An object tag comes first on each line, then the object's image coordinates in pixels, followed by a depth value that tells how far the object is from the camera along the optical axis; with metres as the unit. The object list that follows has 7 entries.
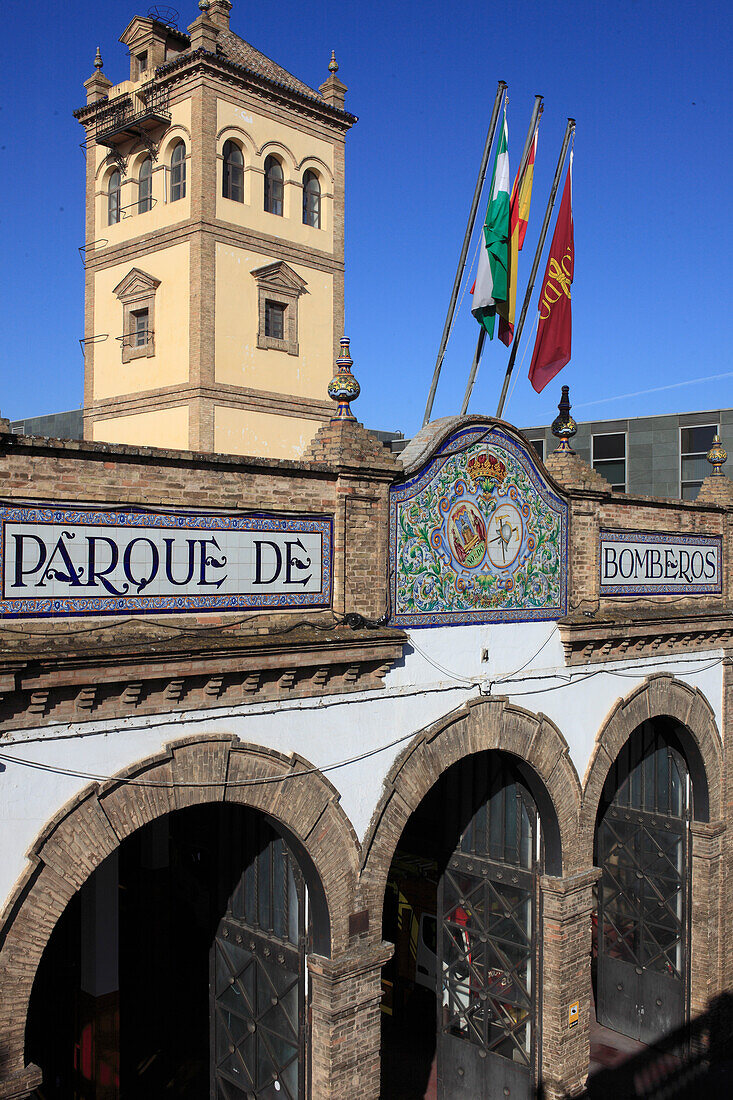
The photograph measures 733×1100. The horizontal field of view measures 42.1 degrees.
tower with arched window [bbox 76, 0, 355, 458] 20.89
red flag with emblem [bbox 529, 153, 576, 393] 14.73
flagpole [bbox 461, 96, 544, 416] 13.64
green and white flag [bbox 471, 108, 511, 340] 13.98
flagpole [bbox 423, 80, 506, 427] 14.36
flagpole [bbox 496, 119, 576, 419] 15.10
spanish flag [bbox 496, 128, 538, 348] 14.27
